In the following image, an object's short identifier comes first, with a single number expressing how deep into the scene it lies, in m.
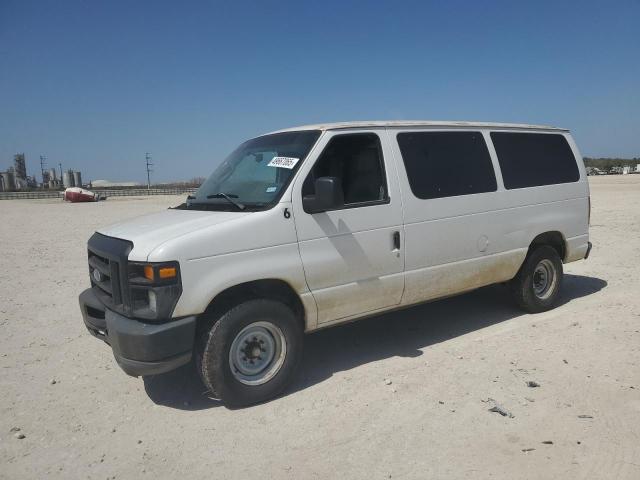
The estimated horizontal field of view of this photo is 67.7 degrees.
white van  3.51
